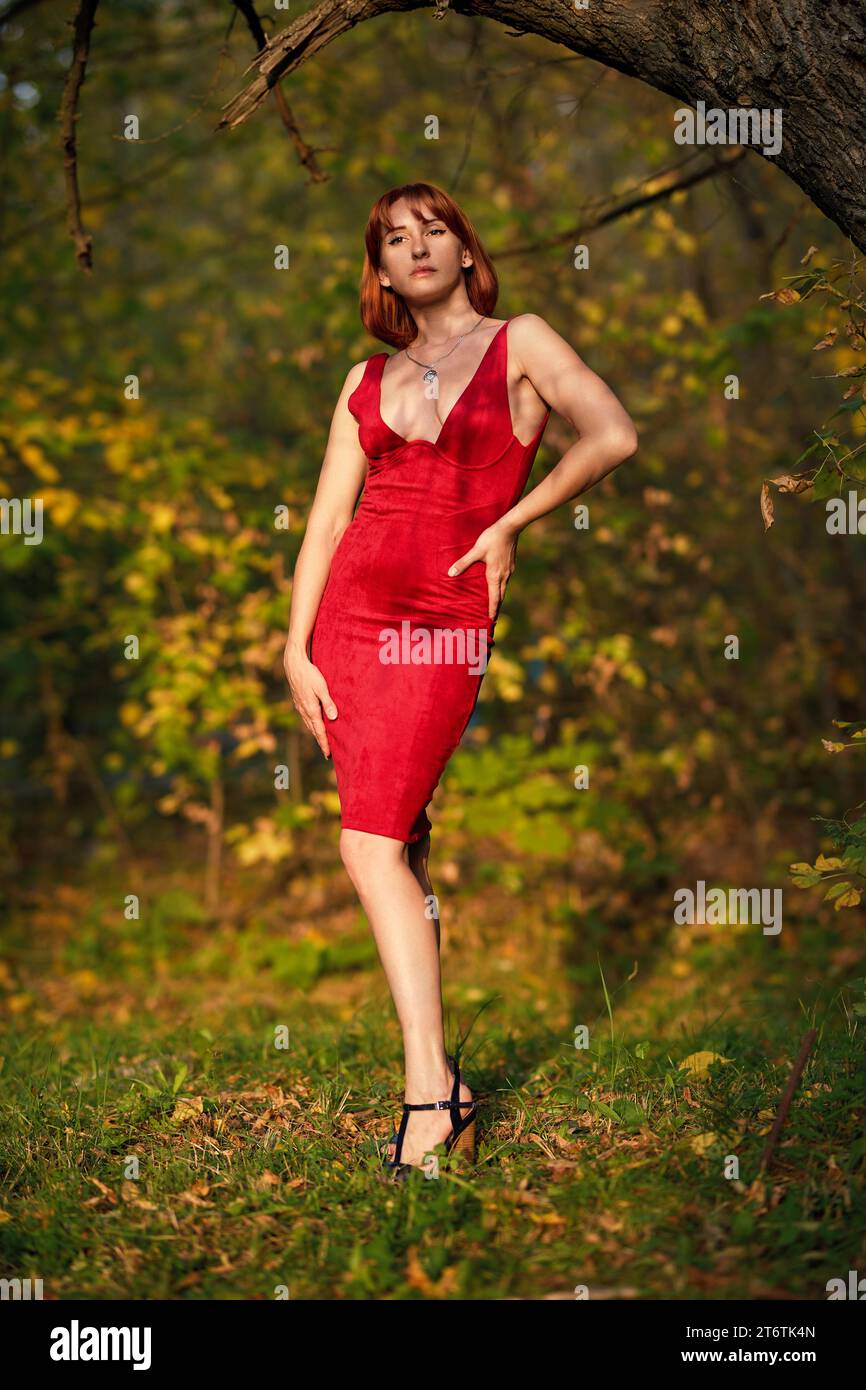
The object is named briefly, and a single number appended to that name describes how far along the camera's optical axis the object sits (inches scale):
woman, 117.6
